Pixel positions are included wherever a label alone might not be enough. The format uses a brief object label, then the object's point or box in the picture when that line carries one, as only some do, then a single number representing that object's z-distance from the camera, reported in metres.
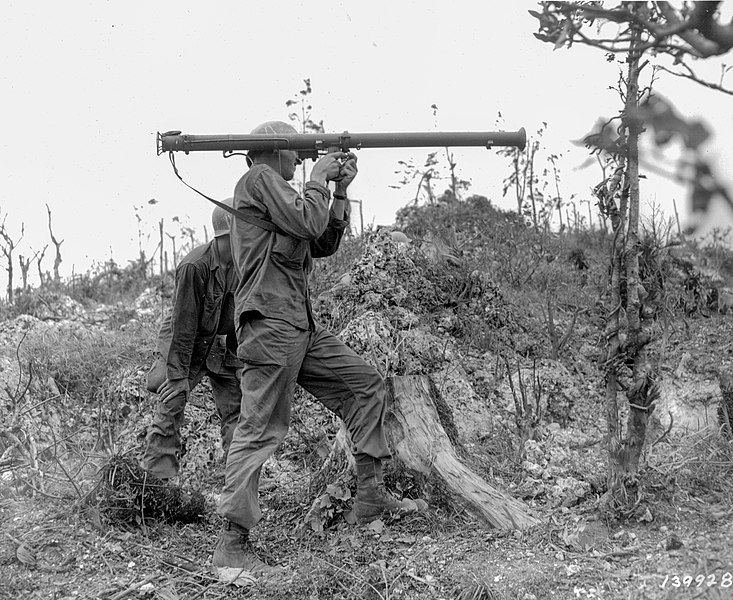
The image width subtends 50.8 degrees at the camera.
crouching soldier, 5.03
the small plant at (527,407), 6.08
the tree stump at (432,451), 4.28
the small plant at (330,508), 4.54
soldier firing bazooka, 4.02
